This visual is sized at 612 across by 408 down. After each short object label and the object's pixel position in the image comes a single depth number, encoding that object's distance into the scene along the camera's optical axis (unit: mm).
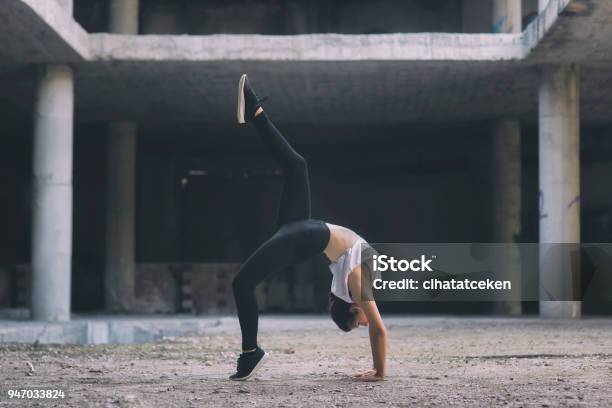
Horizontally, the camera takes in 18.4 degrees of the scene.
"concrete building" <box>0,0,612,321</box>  28795
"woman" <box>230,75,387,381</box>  11884
